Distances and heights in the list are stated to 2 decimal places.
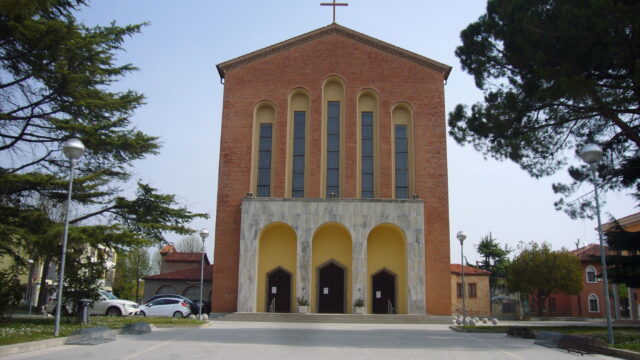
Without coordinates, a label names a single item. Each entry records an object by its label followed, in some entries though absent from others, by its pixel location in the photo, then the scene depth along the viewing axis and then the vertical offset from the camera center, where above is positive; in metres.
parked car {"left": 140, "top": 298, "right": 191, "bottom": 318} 28.83 -0.91
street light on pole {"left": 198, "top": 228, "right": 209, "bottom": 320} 24.51 +2.50
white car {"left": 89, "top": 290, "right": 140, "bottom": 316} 27.23 -0.91
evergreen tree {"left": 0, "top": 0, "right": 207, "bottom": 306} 18.19 +5.40
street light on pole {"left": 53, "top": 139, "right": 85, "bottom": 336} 15.04 +3.69
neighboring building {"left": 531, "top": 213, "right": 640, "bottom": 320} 44.53 -0.18
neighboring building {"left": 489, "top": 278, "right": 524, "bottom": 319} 41.66 -0.66
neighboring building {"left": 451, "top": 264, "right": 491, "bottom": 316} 40.59 +0.24
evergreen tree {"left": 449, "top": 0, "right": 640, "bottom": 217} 16.20 +6.97
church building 28.77 +6.19
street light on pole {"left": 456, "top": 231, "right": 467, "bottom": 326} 25.09 +2.65
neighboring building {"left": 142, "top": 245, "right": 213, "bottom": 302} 38.34 +0.46
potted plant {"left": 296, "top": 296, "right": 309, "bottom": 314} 27.39 -0.57
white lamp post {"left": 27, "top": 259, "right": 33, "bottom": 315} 36.74 -0.46
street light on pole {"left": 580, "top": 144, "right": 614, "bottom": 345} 14.37 +3.70
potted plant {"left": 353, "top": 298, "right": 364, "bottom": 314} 27.50 -0.54
